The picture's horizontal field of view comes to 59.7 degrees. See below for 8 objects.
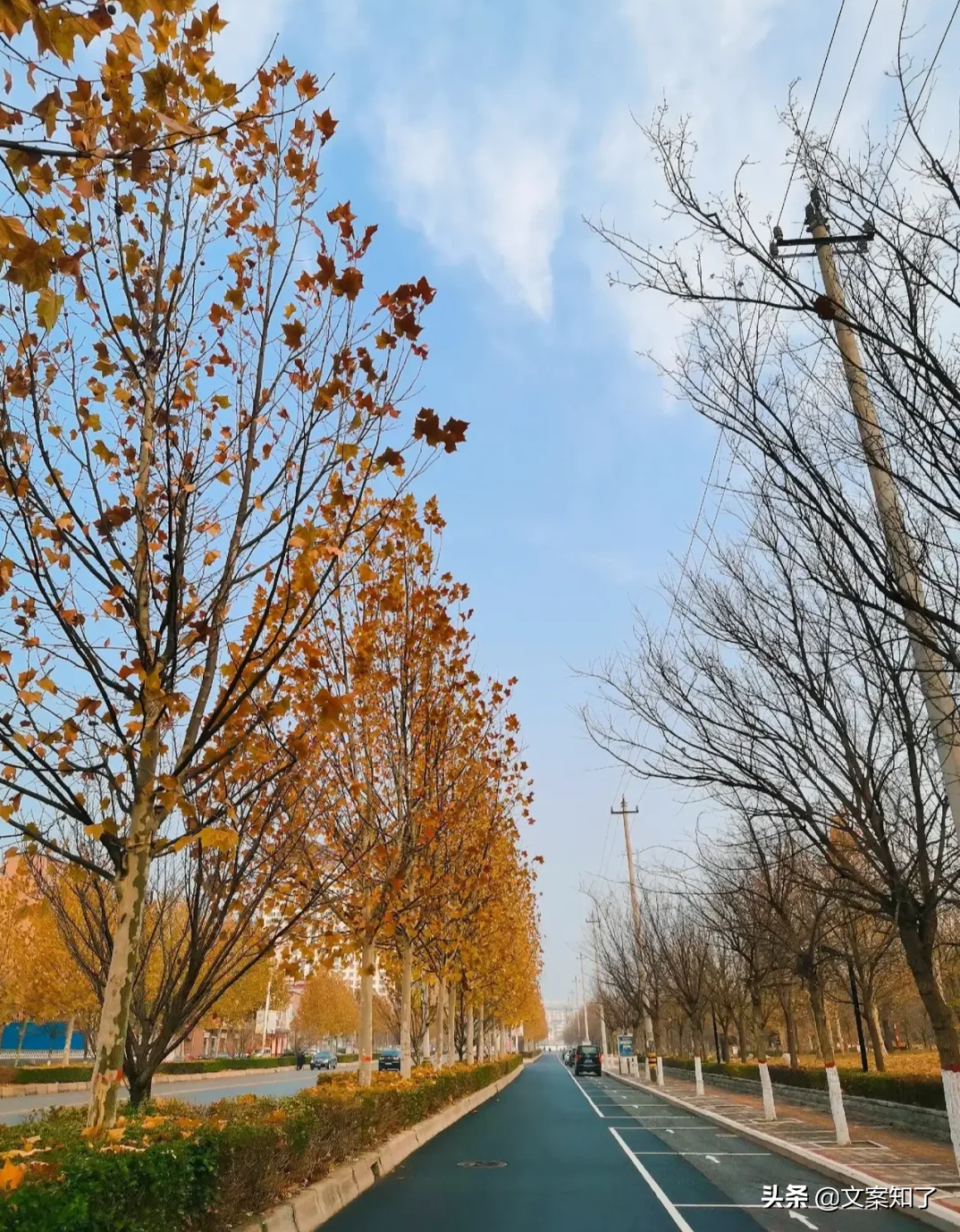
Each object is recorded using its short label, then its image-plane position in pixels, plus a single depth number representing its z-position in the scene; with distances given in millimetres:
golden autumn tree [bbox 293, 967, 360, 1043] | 69625
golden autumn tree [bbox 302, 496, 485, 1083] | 11805
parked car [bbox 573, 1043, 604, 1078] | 48531
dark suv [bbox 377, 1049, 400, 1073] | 41312
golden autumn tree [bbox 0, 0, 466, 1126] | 4535
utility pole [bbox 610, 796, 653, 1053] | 37394
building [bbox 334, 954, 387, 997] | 118738
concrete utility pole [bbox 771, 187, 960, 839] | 4996
